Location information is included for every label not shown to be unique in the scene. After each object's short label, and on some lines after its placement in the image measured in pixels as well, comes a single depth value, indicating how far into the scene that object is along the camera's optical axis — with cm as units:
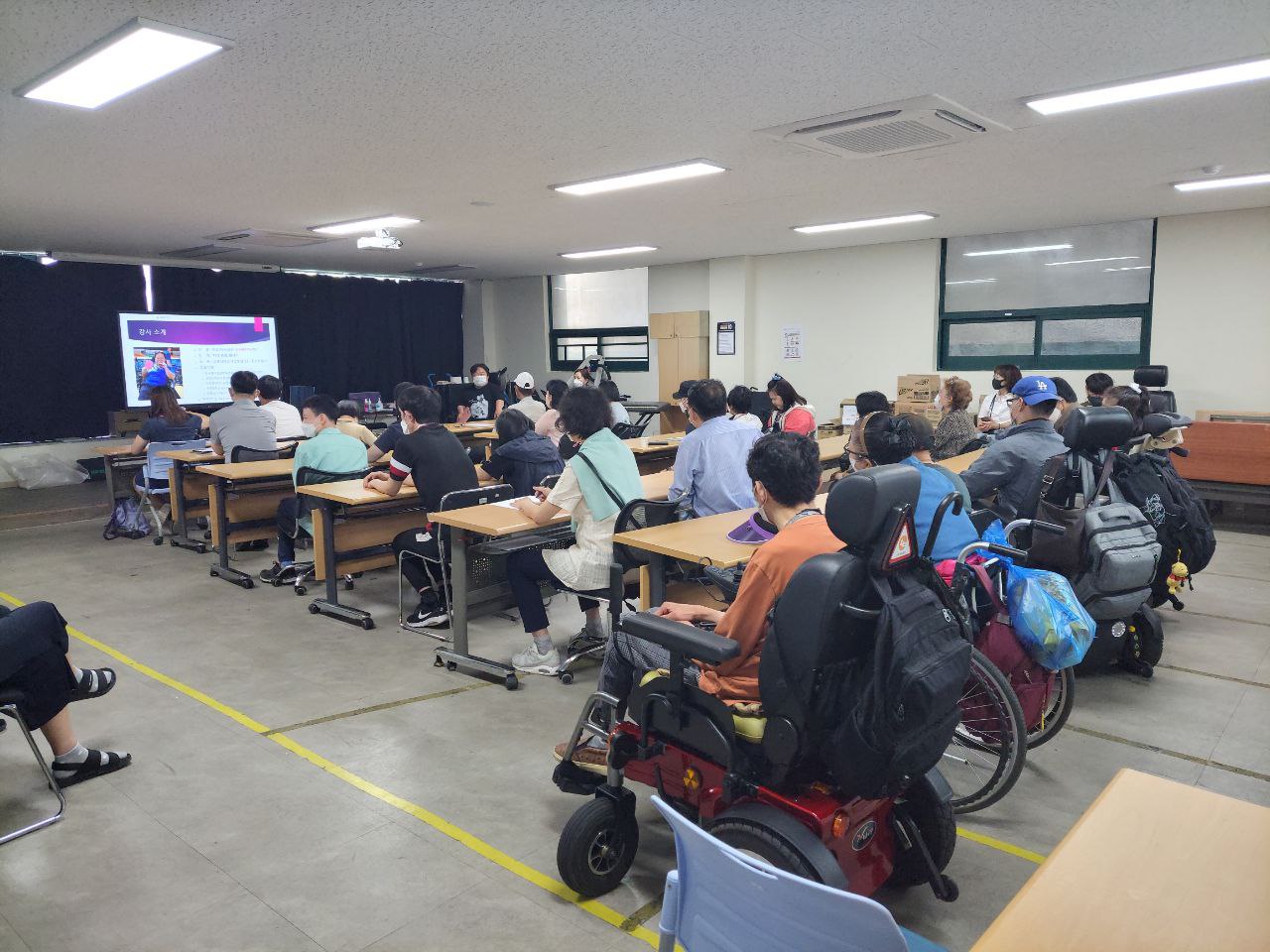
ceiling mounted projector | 676
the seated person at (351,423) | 634
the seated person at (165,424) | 673
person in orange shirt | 202
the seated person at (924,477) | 275
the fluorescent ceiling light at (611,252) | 911
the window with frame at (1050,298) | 779
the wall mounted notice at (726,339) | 1021
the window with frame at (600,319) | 1157
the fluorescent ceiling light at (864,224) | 724
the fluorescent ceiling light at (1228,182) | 565
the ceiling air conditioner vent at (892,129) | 383
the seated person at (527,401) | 792
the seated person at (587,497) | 368
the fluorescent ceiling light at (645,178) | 506
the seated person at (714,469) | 409
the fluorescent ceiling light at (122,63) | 282
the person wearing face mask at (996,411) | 682
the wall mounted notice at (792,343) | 990
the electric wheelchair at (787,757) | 175
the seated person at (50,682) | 267
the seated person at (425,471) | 449
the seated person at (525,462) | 473
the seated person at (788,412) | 602
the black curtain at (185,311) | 941
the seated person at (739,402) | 580
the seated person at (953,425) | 592
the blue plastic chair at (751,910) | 100
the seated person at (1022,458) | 393
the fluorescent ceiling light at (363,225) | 702
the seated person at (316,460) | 512
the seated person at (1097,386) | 644
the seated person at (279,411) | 662
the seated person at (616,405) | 766
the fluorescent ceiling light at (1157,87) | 336
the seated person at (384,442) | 532
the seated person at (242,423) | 608
